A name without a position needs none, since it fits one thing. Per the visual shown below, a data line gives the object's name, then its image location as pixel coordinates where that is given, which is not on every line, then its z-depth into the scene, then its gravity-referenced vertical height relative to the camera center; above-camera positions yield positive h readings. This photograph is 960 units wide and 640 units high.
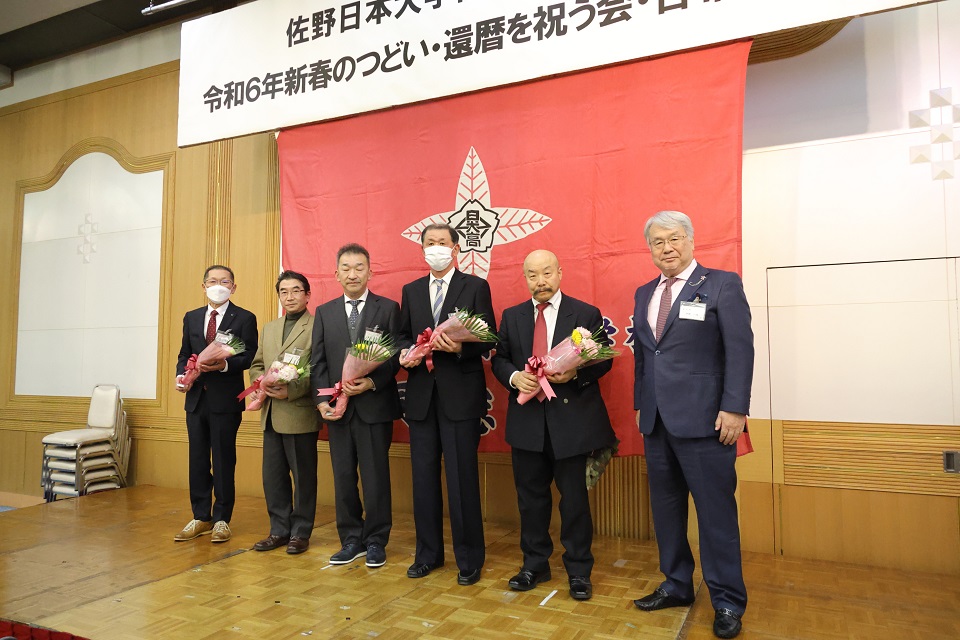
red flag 3.11 +1.01
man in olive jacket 3.37 -0.42
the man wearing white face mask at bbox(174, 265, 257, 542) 3.65 -0.31
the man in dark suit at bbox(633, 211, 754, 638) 2.37 -0.19
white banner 2.99 +1.73
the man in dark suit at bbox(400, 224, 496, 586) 2.93 -0.27
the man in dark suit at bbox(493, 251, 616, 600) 2.70 -0.33
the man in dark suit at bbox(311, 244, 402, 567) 3.16 -0.29
